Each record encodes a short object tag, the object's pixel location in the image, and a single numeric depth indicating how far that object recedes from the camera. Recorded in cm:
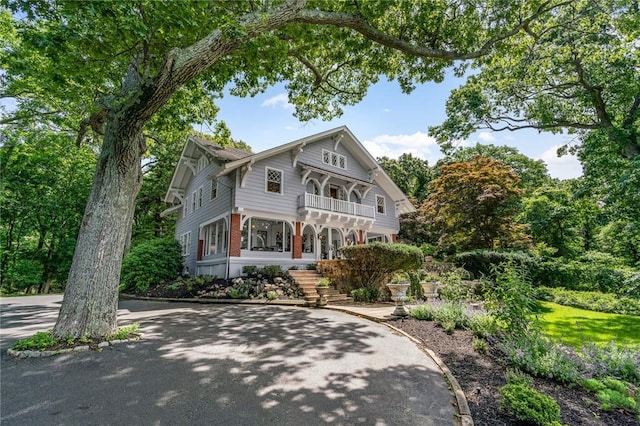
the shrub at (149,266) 1565
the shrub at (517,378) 345
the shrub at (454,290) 770
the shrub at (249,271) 1359
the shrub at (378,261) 1135
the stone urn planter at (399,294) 767
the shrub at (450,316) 641
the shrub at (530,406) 280
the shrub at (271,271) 1365
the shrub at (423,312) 738
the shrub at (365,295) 1137
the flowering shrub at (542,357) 402
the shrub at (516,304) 480
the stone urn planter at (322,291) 1027
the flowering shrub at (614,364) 406
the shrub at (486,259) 1481
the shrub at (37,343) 496
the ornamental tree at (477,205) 1877
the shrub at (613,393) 335
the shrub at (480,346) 495
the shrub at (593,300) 1053
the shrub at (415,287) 1126
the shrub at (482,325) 551
